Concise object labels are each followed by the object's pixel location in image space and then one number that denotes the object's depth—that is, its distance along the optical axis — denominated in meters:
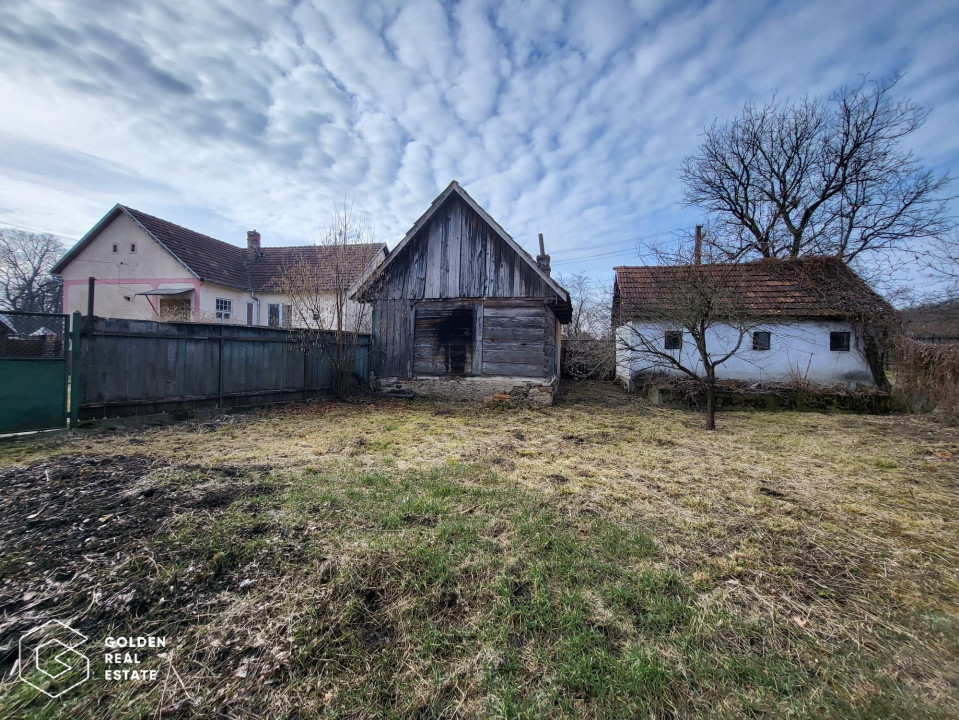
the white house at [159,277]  18.09
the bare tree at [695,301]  7.94
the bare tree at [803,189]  15.79
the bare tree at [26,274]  31.13
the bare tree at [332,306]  10.12
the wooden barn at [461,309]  10.70
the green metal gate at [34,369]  5.66
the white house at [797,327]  12.62
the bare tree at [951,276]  8.58
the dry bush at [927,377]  8.08
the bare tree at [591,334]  9.14
